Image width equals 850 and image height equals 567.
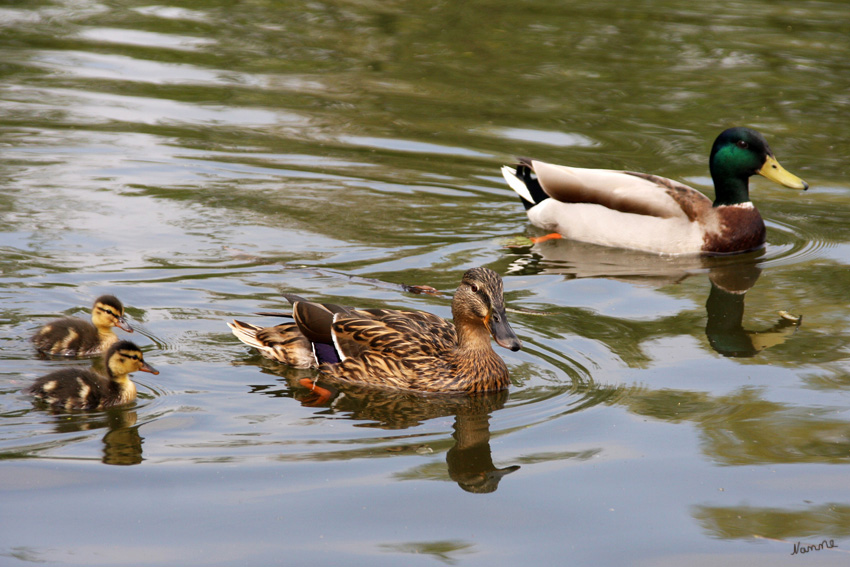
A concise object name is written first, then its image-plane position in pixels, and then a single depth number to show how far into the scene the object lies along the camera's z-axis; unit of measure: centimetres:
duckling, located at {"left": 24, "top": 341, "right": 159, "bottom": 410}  1232
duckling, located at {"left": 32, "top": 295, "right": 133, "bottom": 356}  1393
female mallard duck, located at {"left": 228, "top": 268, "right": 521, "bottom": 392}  1323
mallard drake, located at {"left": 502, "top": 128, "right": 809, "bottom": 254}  2000
